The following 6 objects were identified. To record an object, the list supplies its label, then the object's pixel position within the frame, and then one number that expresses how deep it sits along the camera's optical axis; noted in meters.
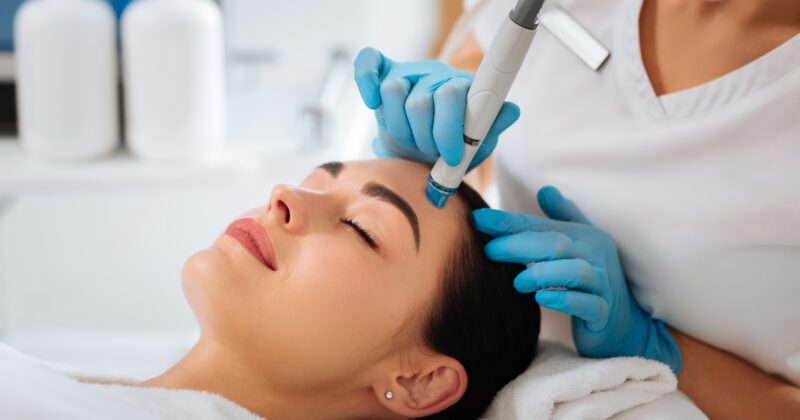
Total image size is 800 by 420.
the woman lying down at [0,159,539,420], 0.88
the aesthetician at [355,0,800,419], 0.92
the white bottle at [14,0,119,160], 1.67
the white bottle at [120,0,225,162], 1.71
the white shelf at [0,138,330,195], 1.68
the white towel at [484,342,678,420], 0.90
